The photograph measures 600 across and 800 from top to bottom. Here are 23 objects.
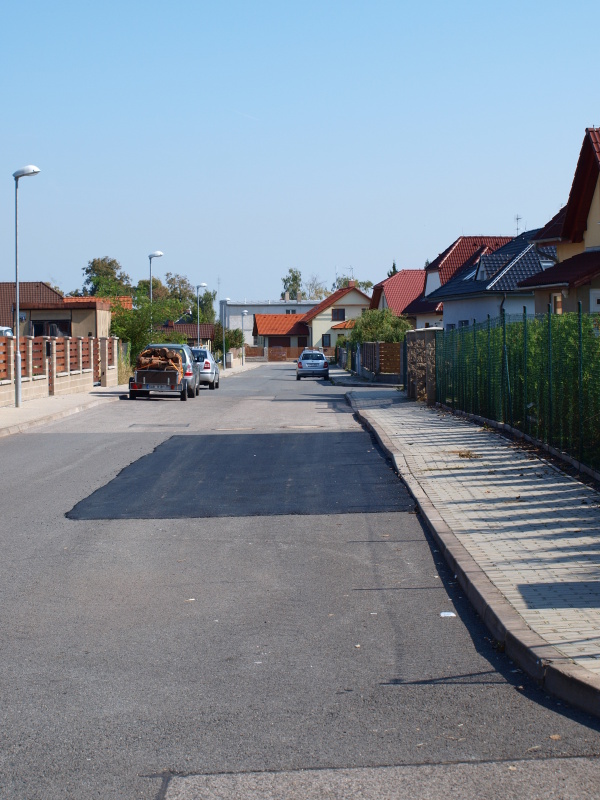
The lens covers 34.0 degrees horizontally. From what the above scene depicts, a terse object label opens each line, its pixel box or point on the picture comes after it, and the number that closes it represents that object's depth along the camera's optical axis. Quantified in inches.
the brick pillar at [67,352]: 1368.1
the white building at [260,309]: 5615.2
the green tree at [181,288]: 5502.0
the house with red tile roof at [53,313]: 1948.8
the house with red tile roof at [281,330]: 4899.1
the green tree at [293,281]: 7081.7
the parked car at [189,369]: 1302.9
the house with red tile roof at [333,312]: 4448.8
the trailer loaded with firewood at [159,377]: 1279.5
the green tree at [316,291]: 6763.8
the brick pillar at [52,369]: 1263.5
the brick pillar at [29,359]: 1169.4
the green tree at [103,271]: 4739.2
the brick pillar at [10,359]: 1088.8
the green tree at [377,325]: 2206.4
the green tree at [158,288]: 5168.8
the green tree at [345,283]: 6156.5
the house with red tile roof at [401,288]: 3011.8
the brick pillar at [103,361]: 1576.0
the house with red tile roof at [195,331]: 3617.1
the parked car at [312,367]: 2164.0
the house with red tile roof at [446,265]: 2175.2
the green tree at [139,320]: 1939.0
